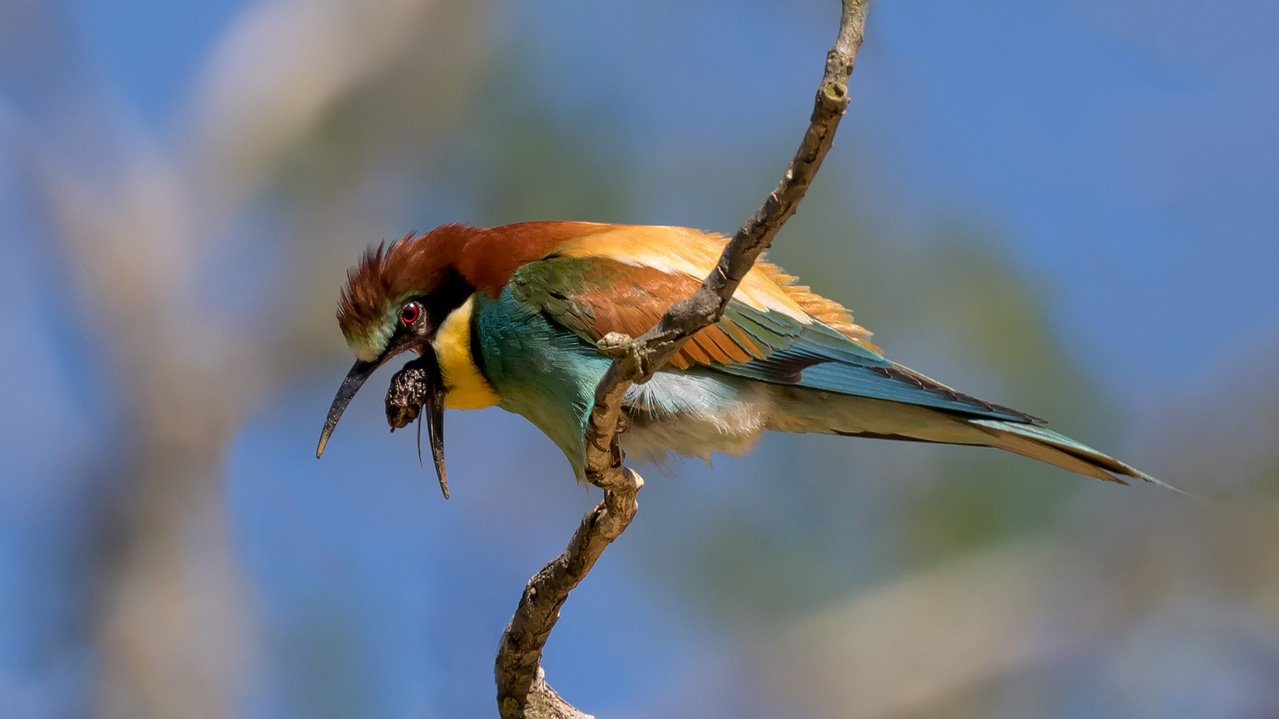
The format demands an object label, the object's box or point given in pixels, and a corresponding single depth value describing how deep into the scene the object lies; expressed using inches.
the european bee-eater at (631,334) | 212.5
